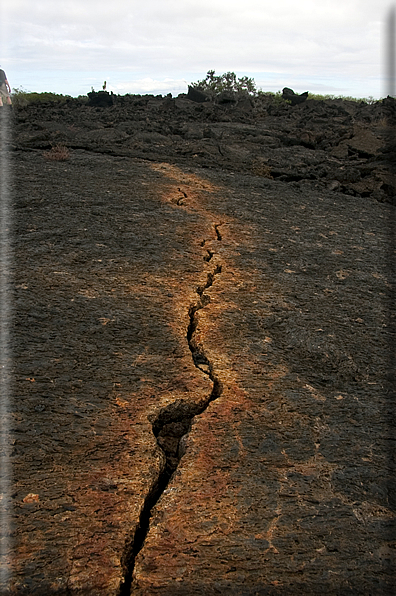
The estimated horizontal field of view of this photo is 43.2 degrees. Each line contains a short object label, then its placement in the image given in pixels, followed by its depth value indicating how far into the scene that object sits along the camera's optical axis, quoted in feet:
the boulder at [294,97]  36.60
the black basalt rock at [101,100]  31.37
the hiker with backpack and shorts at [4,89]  32.04
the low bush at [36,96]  41.38
